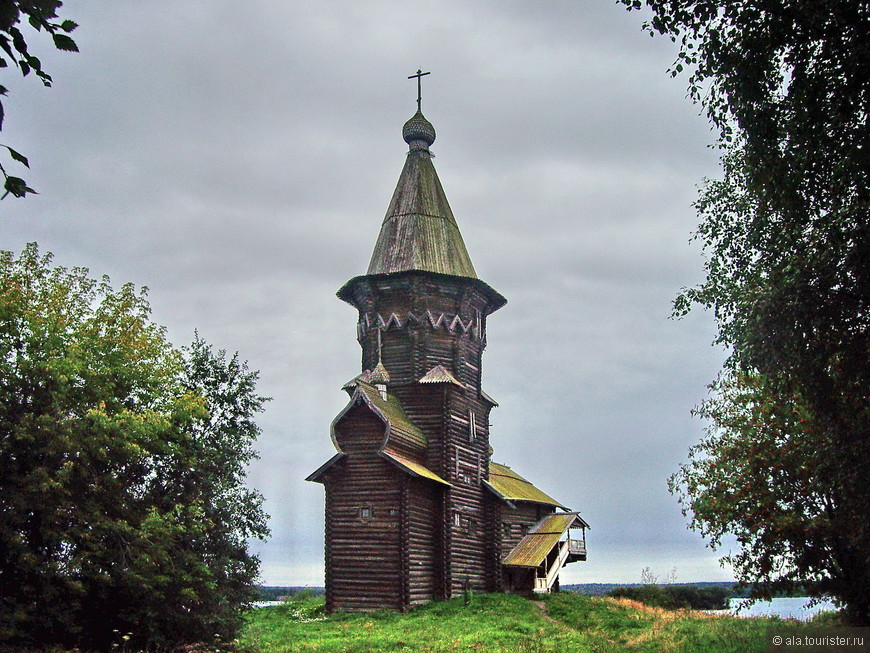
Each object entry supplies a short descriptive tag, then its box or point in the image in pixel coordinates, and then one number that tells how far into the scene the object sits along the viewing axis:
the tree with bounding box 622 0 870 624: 14.45
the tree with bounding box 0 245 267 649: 21.41
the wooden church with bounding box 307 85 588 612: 33.25
